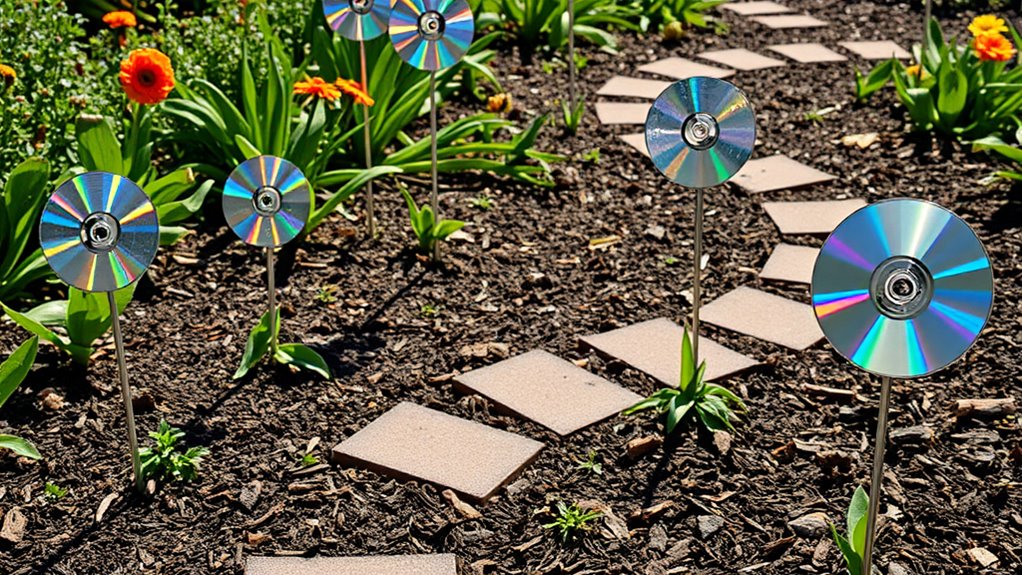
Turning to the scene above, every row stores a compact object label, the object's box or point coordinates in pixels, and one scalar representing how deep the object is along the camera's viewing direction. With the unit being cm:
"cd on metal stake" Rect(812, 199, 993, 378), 158
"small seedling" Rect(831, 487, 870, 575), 191
